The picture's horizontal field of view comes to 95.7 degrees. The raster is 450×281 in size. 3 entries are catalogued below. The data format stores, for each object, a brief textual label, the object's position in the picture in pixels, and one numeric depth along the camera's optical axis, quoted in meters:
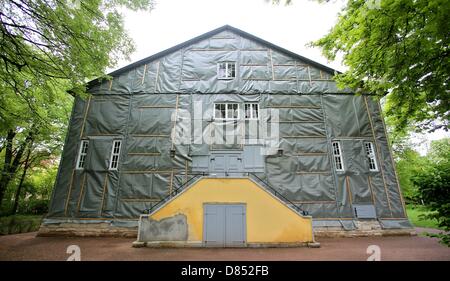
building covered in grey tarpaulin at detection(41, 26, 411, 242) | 11.28
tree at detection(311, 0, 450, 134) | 4.93
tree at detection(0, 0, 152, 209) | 5.94
